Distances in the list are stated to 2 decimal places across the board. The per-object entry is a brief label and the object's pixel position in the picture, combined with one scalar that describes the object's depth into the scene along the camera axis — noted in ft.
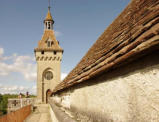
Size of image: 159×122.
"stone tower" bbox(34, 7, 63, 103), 79.03
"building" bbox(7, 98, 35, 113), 71.97
